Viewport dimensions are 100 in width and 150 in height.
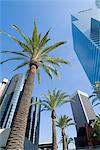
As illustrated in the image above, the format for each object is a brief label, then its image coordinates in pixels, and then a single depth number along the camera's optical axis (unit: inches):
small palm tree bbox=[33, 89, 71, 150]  499.8
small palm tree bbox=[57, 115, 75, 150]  683.1
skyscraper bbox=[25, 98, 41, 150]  1672.2
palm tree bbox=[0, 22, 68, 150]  182.3
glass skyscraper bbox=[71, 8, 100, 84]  1524.8
